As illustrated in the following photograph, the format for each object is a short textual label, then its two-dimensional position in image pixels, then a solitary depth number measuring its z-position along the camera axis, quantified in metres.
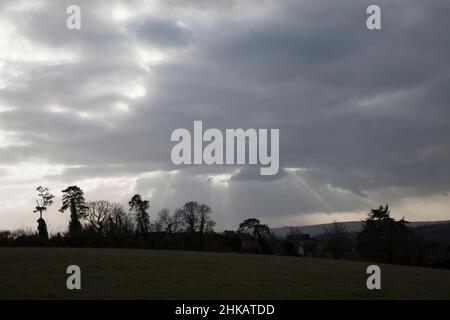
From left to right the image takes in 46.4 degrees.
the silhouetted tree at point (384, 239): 99.44
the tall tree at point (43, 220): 111.90
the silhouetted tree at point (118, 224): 109.26
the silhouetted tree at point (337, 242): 118.55
